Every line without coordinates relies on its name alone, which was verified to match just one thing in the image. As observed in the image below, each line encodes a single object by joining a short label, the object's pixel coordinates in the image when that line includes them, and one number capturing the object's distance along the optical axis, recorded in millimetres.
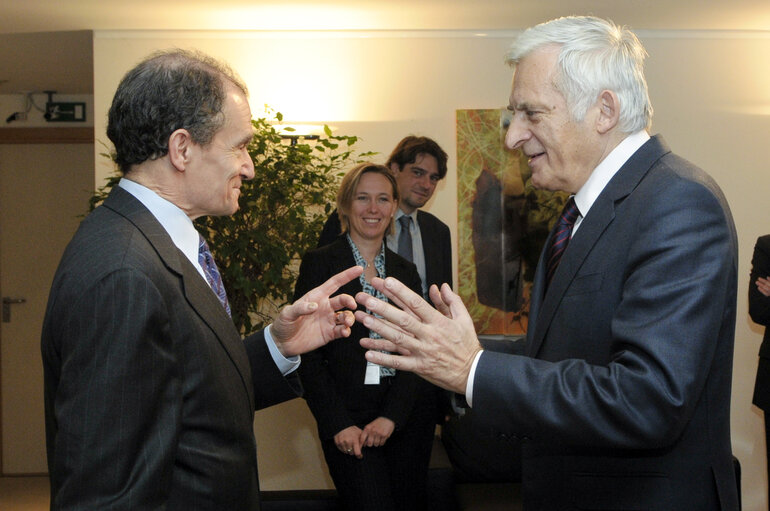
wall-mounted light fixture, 5586
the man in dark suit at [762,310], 4691
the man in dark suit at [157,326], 1378
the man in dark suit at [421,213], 4562
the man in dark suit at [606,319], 1502
